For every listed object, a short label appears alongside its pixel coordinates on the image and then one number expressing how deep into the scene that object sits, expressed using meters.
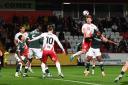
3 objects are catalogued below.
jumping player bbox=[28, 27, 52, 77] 25.92
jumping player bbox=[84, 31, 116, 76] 23.39
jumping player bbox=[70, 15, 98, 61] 22.48
